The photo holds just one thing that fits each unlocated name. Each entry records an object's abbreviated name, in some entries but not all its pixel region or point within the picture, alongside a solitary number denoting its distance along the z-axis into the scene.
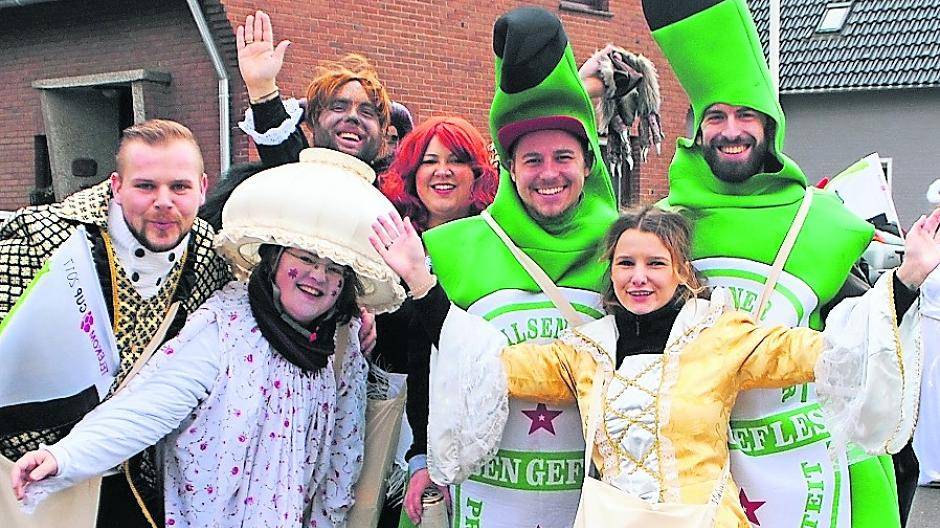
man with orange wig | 3.84
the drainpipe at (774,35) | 14.02
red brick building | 10.76
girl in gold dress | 2.52
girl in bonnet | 2.77
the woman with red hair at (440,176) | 3.82
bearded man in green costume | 2.95
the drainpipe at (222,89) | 10.39
